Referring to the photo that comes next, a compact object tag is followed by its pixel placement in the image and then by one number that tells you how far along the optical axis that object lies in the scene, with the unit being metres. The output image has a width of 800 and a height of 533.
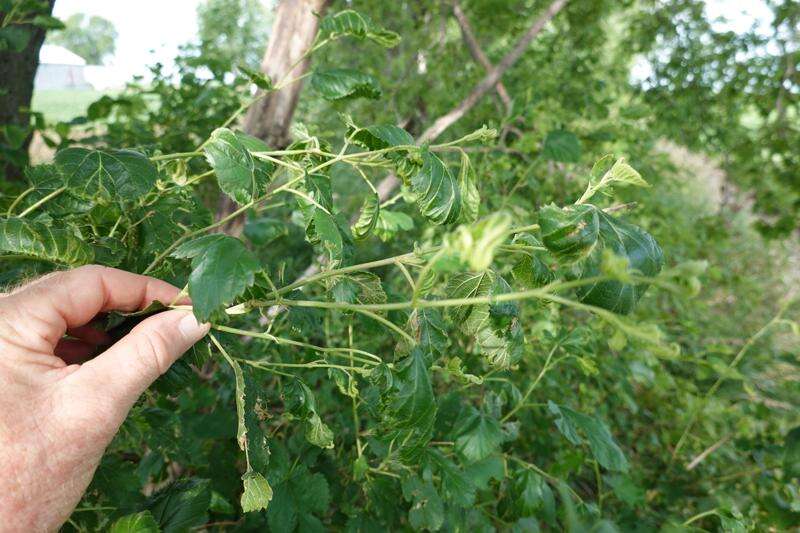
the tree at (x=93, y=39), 41.73
